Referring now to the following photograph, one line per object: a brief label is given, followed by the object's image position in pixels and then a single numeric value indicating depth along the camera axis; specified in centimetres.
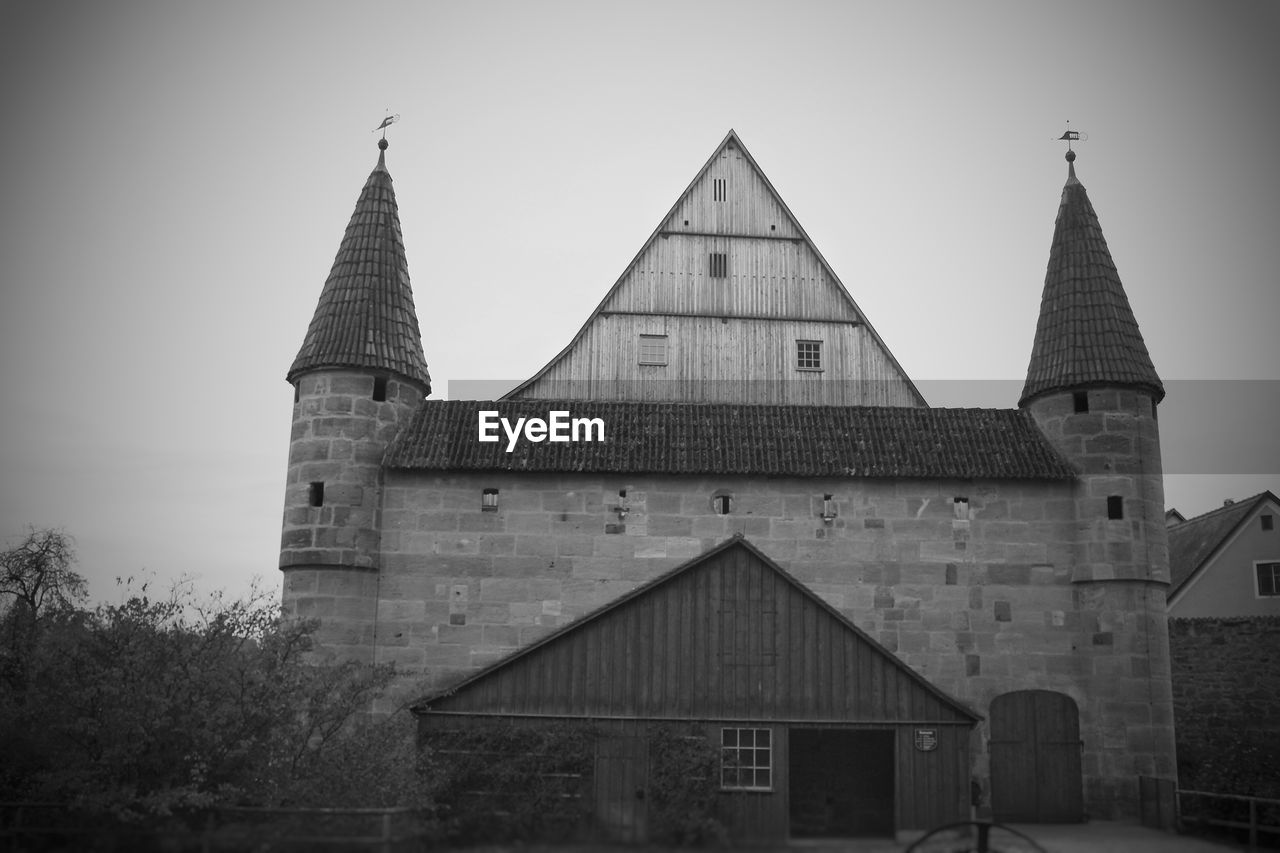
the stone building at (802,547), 2220
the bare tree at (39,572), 3206
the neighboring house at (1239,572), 3575
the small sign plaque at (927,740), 2188
